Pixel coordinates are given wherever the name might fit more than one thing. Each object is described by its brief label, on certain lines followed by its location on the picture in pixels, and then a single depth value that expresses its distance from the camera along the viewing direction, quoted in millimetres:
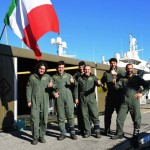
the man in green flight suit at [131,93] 5154
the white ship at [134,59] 28954
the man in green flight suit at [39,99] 5015
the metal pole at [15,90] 6651
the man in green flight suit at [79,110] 5680
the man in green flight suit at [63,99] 5378
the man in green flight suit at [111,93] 5458
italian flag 5440
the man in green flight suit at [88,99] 5514
